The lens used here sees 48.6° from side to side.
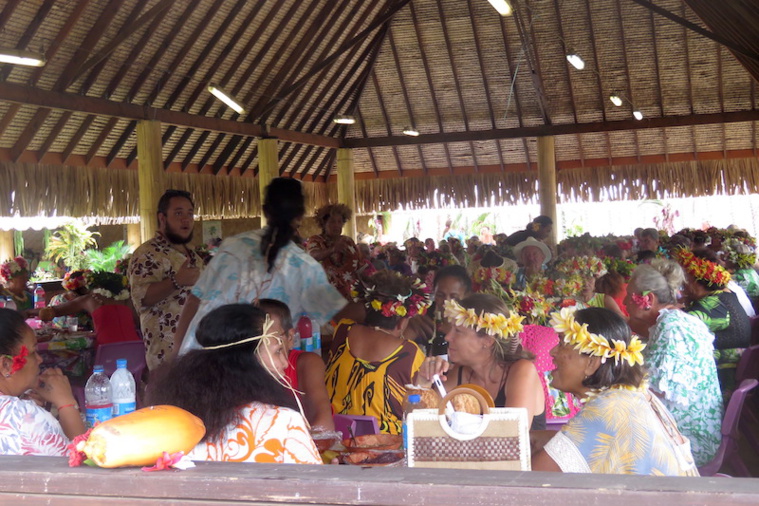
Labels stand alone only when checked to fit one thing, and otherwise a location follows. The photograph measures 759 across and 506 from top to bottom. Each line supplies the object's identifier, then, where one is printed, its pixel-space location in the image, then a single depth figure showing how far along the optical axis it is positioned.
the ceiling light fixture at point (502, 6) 8.27
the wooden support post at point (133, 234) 15.65
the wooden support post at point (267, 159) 13.54
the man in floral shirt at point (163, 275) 4.73
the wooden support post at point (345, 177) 16.58
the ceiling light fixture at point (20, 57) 7.00
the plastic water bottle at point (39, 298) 9.38
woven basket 1.98
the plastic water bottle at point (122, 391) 3.31
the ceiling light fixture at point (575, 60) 11.68
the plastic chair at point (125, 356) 6.19
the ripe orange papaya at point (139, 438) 1.64
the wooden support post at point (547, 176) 15.12
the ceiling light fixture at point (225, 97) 10.18
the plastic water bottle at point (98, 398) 3.29
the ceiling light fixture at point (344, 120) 13.22
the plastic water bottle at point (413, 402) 2.90
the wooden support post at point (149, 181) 10.41
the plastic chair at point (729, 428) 3.91
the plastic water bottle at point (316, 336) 5.32
